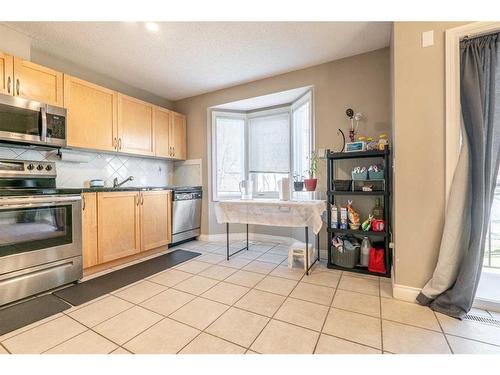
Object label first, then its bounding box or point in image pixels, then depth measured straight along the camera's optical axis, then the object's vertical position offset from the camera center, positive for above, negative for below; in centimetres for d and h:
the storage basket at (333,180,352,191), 240 +1
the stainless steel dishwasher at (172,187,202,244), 332 -40
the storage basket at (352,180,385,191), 234 +1
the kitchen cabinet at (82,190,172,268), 233 -42
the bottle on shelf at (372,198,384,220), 234 -27
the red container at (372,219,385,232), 222 -39
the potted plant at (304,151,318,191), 261 +15
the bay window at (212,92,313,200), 347 +62
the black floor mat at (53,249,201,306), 194 -91
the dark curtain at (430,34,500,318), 154 +22
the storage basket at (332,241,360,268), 237 -73
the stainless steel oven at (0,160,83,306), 176 -42
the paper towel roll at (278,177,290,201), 259 -2
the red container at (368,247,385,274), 224 -75
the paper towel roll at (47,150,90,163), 257 +38
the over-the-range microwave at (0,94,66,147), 197 +62
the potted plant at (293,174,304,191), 273 +2
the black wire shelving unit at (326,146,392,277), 219 -13
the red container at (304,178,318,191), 261 +3
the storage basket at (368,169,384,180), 222 +11
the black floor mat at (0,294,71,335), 152 -91
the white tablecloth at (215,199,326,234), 227 -28
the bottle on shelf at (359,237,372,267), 235 -69
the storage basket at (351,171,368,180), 229 +11
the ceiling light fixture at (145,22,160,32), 203 +147
